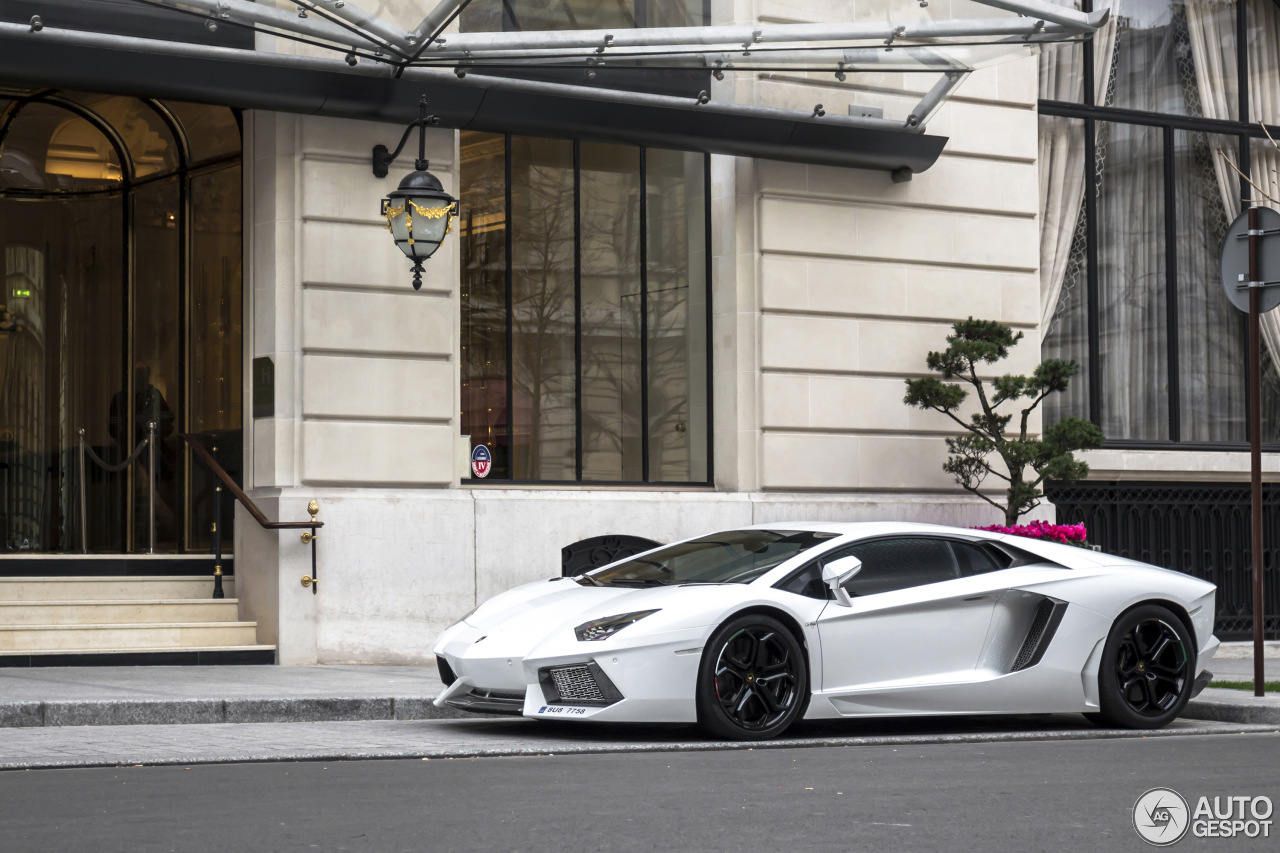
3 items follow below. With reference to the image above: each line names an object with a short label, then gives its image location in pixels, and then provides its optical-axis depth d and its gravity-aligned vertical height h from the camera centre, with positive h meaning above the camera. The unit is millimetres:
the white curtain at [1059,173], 16859 +2804
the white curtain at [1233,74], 17719 +3994
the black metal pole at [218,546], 13422 -765
